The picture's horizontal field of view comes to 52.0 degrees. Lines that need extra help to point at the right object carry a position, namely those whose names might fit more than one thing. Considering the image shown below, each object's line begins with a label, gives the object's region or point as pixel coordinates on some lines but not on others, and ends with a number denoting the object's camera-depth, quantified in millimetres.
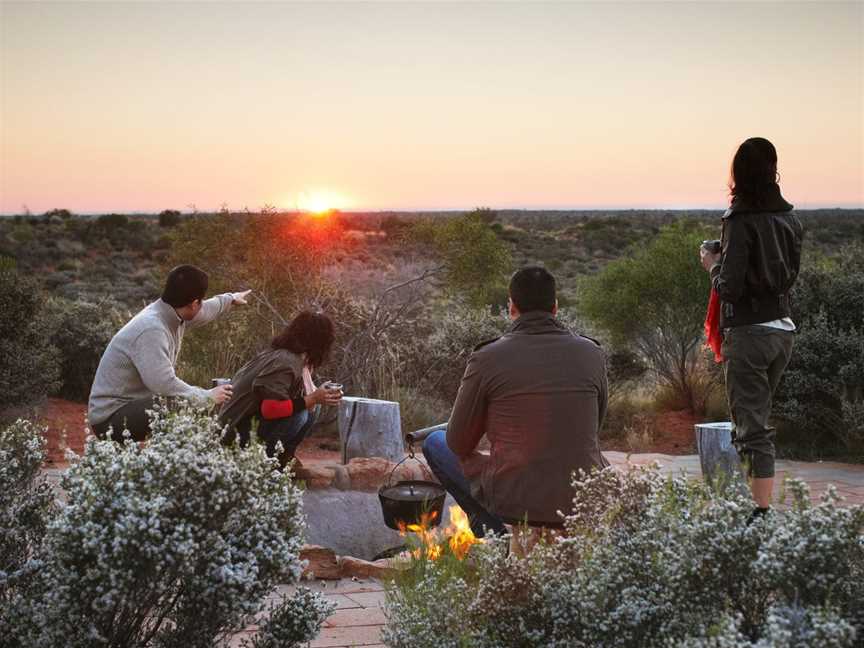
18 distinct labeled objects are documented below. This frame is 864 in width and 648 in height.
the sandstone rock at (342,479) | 5609
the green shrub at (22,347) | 7430
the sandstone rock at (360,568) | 4070
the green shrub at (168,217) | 40625
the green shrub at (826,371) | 7094
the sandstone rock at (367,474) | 5664
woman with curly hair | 4871
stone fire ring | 5371
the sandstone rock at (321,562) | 4047
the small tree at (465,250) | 8945
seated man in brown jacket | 3285
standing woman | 3816
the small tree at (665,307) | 9828
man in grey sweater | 4418
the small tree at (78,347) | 9789
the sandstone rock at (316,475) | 5441
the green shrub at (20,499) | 2404
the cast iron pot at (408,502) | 4367
